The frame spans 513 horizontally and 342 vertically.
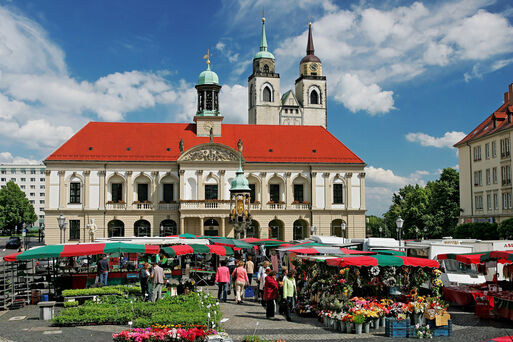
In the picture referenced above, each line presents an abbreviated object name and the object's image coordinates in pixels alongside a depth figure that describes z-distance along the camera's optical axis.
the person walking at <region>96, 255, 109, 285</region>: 25.80
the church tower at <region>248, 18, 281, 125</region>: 103.31
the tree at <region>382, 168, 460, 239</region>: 66.38
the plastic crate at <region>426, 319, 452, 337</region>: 17.19
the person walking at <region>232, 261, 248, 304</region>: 23.70
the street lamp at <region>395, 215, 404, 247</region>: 33.72
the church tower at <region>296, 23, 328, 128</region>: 102.19
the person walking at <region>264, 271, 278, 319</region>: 19.55
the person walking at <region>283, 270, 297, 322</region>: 19.53
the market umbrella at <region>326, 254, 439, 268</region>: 18.53
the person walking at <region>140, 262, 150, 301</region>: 23.03
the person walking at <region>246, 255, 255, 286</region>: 27.19
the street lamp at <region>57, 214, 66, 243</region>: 43.60
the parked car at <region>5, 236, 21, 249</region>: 64.12
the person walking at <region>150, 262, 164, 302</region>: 21.12
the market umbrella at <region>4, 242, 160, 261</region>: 21.86
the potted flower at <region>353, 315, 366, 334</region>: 17.36
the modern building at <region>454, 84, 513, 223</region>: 52.88
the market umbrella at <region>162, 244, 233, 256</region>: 25.36
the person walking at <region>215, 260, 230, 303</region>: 23.25
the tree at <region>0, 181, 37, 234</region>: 104.25
